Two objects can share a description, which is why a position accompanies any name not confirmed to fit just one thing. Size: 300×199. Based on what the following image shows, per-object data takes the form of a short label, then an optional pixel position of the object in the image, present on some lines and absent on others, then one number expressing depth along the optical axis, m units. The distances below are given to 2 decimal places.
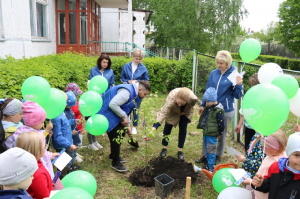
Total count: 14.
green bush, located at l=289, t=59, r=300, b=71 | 21.27
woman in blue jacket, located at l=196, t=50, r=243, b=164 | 3.53
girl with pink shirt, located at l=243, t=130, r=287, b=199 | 2.08
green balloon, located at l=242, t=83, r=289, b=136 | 1.88
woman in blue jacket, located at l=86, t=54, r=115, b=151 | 4.54
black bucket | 2.81
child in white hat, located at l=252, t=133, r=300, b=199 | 1.69
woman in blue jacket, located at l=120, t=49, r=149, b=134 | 4.98
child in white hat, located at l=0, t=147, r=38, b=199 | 1.34
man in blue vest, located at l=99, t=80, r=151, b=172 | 3.24
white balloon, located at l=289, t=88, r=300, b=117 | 2.62
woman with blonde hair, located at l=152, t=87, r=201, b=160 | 3.43
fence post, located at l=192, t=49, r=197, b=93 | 8.53
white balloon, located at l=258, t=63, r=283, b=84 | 2.86
